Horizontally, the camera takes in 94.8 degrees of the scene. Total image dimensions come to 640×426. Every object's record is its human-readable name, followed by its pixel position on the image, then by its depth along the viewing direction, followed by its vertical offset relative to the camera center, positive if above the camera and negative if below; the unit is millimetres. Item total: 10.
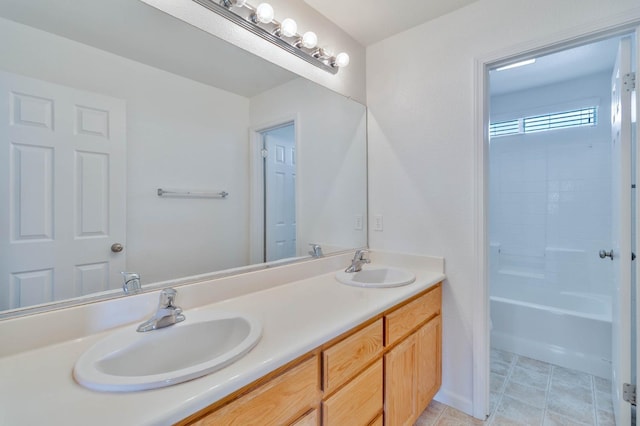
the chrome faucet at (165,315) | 959 -338
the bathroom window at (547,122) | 2686 +895
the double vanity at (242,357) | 632 -388
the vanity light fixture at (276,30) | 1294 +923
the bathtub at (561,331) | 2086 -904
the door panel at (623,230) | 1352 -80
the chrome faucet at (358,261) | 1788 -300
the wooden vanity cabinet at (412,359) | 1304 -720
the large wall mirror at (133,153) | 878 +239
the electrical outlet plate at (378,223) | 2057 -65
